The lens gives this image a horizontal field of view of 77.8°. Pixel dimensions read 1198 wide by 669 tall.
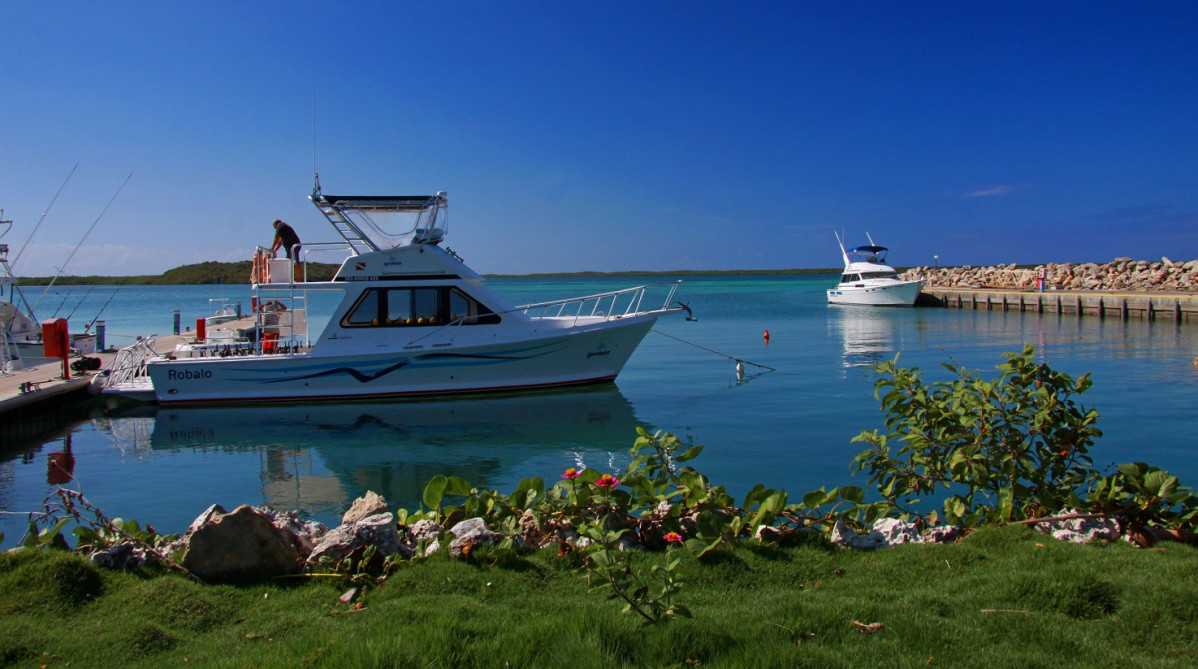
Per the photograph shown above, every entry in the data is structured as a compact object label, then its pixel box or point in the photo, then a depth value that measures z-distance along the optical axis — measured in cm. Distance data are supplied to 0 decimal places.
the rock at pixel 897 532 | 492
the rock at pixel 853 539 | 485
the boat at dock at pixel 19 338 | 1841
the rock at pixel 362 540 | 451
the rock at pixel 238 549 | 431
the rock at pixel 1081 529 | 461
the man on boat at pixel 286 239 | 1680
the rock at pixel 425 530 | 502
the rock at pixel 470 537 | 463
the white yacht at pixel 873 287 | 4856
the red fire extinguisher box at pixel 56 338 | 1628
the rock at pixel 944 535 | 494
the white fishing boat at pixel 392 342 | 1538
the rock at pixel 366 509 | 559
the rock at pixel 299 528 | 472
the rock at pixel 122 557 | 430
